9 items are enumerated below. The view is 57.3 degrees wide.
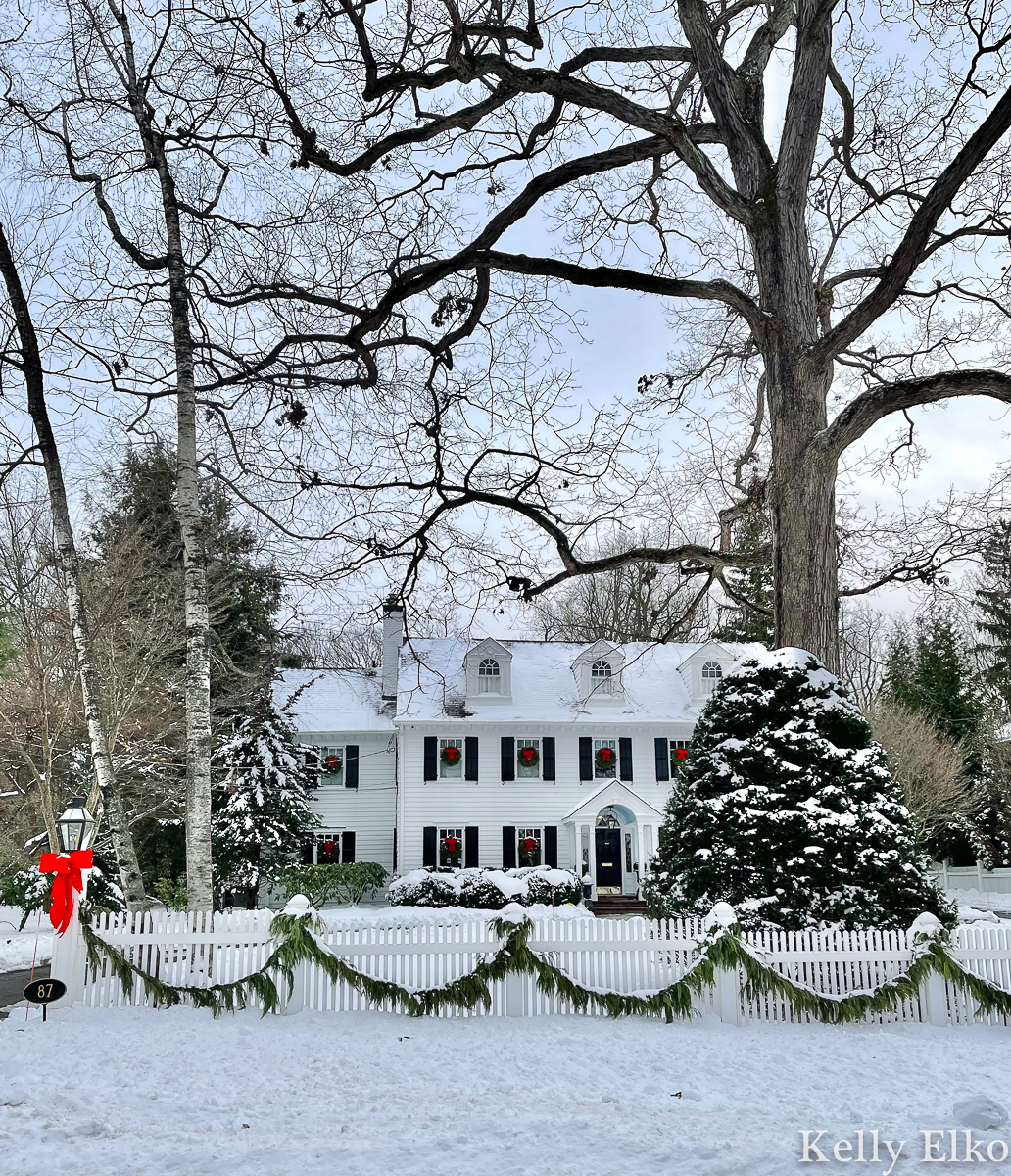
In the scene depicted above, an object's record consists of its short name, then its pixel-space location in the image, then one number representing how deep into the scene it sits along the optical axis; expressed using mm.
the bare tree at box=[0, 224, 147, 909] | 10898
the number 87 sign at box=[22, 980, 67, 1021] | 8414
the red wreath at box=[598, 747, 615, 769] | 26120
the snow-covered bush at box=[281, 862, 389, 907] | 22312
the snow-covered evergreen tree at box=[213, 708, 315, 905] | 21406
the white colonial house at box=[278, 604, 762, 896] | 25438
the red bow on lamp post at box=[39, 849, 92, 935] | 8984
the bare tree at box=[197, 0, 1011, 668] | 9703
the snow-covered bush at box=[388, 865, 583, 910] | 21516
